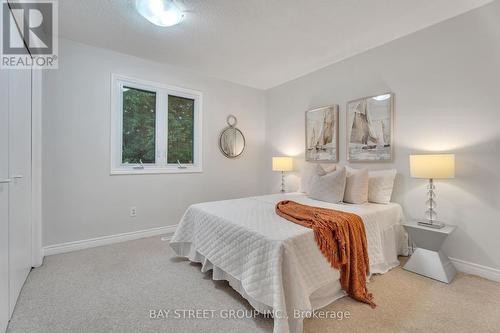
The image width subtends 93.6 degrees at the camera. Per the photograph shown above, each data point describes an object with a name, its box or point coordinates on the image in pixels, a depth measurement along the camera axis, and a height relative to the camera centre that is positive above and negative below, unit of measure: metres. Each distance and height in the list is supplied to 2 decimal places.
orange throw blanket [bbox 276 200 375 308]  1.73 -0.61
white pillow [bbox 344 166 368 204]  2.62 -0.26
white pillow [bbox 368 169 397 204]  2.64 -0.24
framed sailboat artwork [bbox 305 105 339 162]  3.37 +0.47
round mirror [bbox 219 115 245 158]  4.02 +0.42
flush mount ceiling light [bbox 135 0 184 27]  1.99 +1.34
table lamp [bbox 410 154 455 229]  2.08 -0.03
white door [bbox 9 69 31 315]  1.68 -0.14
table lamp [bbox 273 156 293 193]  3.80 +0.01
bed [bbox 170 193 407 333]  1.45 -0.68
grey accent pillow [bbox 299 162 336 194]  2.98 -0.10
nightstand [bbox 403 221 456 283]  2.10 -0.83
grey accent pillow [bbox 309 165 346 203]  2.68 -0.25
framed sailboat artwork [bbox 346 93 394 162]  2.80 +0.46
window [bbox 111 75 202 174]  3.10 +0.52
